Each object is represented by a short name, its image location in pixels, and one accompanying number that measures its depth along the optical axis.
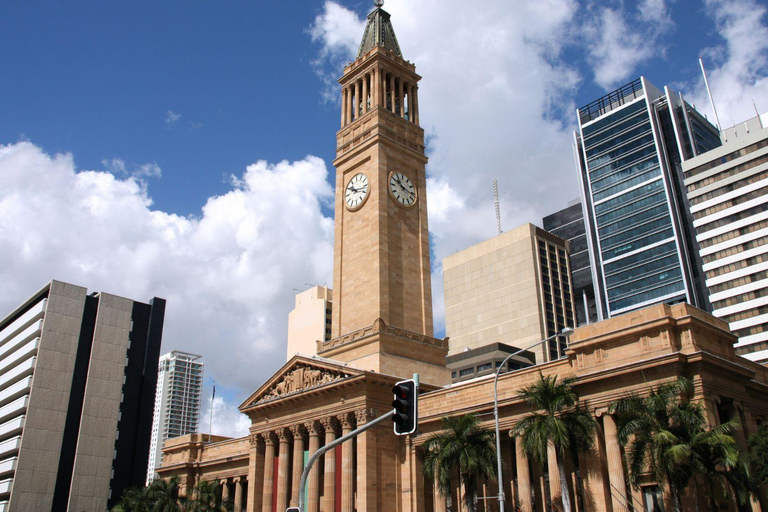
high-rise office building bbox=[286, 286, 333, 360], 183.62
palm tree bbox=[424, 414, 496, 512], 39.53
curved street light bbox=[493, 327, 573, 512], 33.78
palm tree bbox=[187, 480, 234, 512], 59.81
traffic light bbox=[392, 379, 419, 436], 19.42
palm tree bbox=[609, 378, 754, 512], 31.22
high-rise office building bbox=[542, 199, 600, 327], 171.50
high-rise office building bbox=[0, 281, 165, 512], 92.06
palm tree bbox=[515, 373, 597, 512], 36.38
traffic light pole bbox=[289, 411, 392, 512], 21.73
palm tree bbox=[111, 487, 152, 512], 60.22
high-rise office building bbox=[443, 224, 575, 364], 156.25
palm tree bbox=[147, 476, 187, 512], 59.19
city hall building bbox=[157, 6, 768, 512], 39.69
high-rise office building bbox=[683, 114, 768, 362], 97.69
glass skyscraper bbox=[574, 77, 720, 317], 129.50
